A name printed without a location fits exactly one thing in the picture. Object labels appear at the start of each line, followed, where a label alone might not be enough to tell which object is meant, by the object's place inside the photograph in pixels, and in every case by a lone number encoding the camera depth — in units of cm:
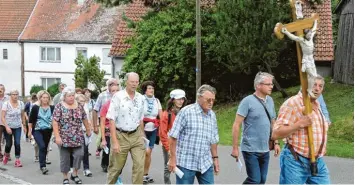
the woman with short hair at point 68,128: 1134
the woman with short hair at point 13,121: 1403
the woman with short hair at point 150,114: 1133
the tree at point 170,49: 2789
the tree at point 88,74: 3738
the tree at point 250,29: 2370
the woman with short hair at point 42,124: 1280
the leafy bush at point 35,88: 4619
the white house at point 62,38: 4497
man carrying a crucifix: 733
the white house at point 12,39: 4784
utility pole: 2333
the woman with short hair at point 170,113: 1034
